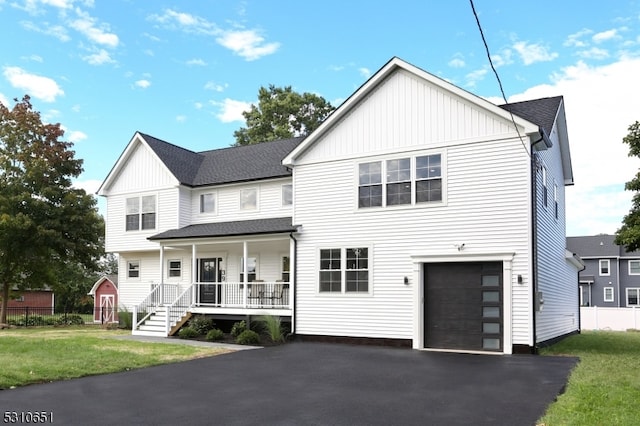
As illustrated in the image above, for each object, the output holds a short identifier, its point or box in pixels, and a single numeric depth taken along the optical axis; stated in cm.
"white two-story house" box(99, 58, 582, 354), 1523
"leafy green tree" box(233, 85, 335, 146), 4288
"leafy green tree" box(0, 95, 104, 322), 2559
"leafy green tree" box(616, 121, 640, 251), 1588
